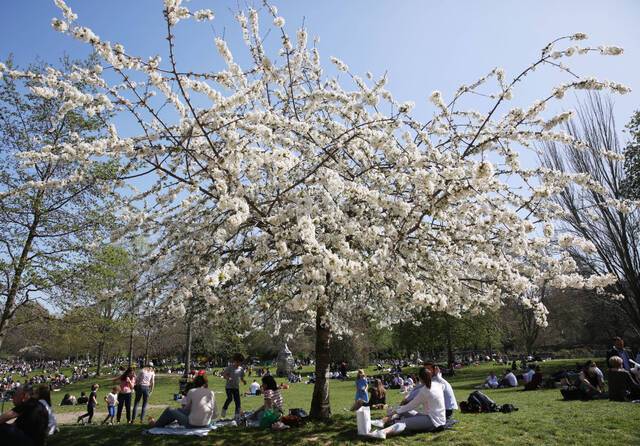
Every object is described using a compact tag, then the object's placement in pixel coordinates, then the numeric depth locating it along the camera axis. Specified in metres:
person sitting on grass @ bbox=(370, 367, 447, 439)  7.25
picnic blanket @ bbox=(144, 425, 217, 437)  7.50
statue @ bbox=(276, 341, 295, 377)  34.94
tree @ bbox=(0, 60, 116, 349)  12.52
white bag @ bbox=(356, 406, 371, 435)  7.03
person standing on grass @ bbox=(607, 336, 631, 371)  10.67
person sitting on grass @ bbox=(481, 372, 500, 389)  18.28
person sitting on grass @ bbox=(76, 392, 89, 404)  18.83
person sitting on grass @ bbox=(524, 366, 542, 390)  15.55
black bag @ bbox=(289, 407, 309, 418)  8.82
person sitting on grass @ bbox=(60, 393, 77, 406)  18.69
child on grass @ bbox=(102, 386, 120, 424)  12.09
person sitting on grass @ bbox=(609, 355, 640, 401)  9.08
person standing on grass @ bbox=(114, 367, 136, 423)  10.53
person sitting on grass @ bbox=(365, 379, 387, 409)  11.81
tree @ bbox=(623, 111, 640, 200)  16.95
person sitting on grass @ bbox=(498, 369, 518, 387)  17.84
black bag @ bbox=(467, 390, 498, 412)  9.33
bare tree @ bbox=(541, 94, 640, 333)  14.12
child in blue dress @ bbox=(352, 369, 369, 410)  11.58
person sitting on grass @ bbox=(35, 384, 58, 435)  6.46
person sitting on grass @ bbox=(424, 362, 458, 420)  8.60
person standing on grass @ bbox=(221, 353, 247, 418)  10.20
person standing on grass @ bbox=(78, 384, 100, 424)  12.52
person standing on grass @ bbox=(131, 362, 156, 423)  10.70
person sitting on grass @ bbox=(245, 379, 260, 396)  20.09
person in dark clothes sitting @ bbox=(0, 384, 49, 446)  5.50
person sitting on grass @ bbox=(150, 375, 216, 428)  7.84
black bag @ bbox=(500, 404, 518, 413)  9.18
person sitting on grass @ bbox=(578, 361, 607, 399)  10.37
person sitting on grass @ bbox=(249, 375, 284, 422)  8.87
